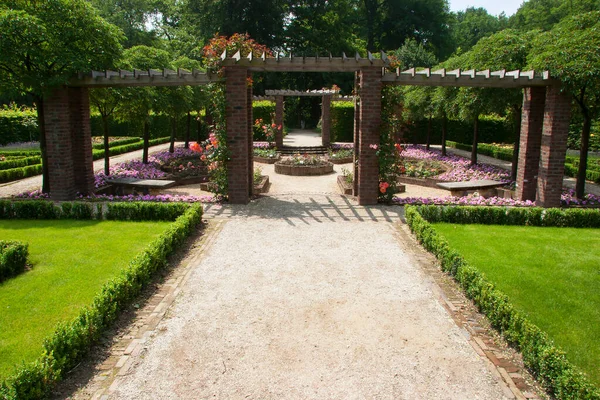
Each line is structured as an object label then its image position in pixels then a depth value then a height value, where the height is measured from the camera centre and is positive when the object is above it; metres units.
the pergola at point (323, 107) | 22.39 +1.26
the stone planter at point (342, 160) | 19.73 -1.22
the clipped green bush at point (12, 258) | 6.18 -1.80
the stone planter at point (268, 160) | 19.89 -1.24
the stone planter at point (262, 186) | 12.57 -1.57
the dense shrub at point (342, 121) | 27.83 +0.70
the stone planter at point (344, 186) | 12.61 -1.54
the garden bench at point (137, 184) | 11.99 -1.42
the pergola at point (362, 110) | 10.44 +0.54
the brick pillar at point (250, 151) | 11.84 -0.52
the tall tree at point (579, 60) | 9.65 +1.61
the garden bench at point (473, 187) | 12.16 -1.43
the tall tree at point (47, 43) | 9.29 +1.89
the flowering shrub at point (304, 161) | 17.54 -1.13
